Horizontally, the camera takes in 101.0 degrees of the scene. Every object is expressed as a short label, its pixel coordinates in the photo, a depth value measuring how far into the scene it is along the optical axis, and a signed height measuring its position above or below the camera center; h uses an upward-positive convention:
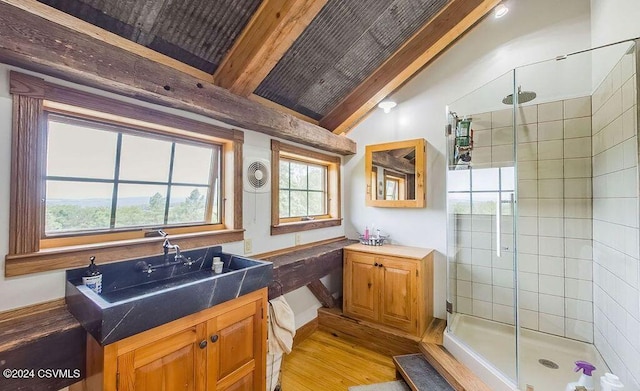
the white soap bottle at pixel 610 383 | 1.32 -0.92
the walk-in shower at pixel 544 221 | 1.73 -0.17
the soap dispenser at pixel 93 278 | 1.31 -0.42
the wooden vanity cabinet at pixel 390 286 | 2.43 -0.86
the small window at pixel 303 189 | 2.56 +0.10
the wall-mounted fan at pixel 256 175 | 2.25 +0.19
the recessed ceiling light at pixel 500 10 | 2.26 +1.63
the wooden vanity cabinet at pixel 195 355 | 1.10 -0.77
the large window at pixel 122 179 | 1.45 +0.11
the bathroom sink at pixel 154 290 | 1.06 -0.49
